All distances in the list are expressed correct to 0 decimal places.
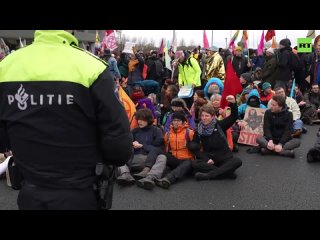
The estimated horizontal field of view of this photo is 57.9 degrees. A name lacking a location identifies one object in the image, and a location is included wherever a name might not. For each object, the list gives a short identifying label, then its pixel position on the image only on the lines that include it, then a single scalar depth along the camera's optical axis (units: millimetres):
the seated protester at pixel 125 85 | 6977
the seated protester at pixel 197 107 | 4787
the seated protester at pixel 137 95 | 5467
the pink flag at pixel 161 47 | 11244
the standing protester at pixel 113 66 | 7418
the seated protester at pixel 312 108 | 6272
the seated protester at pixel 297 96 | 6469
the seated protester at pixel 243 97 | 5671
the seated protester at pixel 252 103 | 5341
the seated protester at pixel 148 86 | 6257
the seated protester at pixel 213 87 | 5338
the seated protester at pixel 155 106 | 5273
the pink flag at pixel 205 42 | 9877
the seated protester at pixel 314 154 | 4257
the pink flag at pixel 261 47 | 9725
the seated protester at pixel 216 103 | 4910
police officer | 1426
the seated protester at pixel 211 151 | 3848
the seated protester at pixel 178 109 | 4418
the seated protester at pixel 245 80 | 6306
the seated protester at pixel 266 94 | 5761
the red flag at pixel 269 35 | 8903
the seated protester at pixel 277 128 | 4624
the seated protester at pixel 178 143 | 4040
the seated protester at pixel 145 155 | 3745
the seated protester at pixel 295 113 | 5219
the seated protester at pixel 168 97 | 5469
